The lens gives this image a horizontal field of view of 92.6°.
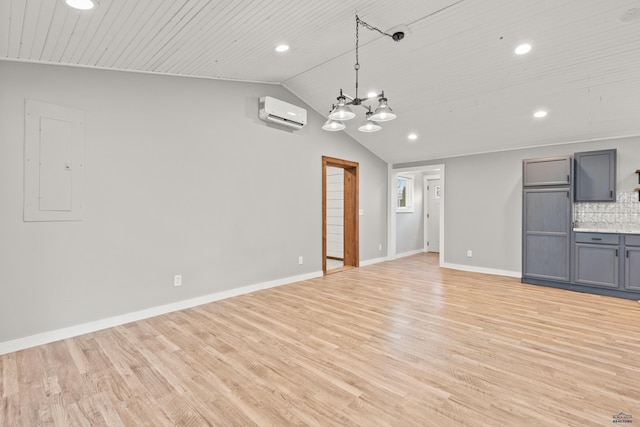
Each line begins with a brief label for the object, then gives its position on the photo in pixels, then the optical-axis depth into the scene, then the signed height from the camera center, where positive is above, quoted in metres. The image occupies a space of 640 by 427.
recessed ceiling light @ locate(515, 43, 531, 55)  3.17 +1.74
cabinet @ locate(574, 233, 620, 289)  4.26 -0.65
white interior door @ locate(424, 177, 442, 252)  8.61 -0.04
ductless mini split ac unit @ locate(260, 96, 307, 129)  4.48 +1.52
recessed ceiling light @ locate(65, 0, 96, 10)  1.94 +1.34
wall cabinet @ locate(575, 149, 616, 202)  4.49 +0.58
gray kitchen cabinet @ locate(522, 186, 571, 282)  4.65 -0.30
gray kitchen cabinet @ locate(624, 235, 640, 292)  4.09 -0.65
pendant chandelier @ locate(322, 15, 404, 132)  2.73 +0.92
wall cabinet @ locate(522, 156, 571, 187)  4.63 +0.67
